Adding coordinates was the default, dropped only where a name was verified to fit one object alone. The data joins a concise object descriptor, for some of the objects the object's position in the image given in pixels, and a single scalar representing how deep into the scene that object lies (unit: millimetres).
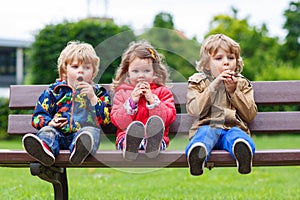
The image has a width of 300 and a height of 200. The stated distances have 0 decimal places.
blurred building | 29328
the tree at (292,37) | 27203
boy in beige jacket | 3223
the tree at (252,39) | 25422
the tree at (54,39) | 12852
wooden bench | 2941
